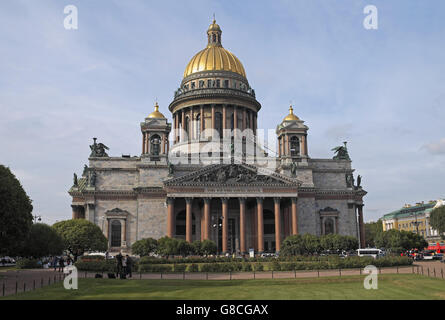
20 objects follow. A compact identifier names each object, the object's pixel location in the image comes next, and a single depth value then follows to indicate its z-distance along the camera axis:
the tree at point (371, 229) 142.12
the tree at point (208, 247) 62.94
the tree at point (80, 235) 59.56
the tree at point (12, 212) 37.19
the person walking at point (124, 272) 35.95
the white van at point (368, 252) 64.88
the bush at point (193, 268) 44.17
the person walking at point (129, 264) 37.22
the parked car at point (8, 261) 78.16
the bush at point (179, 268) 44.66
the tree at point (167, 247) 59.91
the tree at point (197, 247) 62.81
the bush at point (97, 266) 44.67
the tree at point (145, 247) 61.31
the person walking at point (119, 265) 36.06
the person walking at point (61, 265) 47.46
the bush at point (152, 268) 43.03
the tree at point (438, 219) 83.53
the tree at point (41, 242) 54.62
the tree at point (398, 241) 72.50
